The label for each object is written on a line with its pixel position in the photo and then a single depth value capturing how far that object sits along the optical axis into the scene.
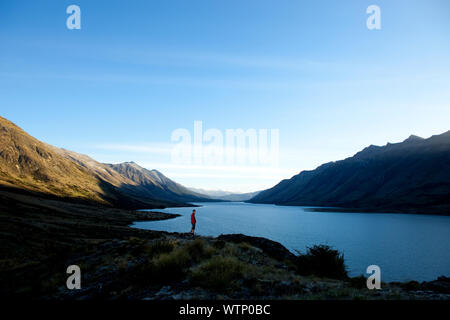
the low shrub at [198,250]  14.56
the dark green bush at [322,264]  16.86
